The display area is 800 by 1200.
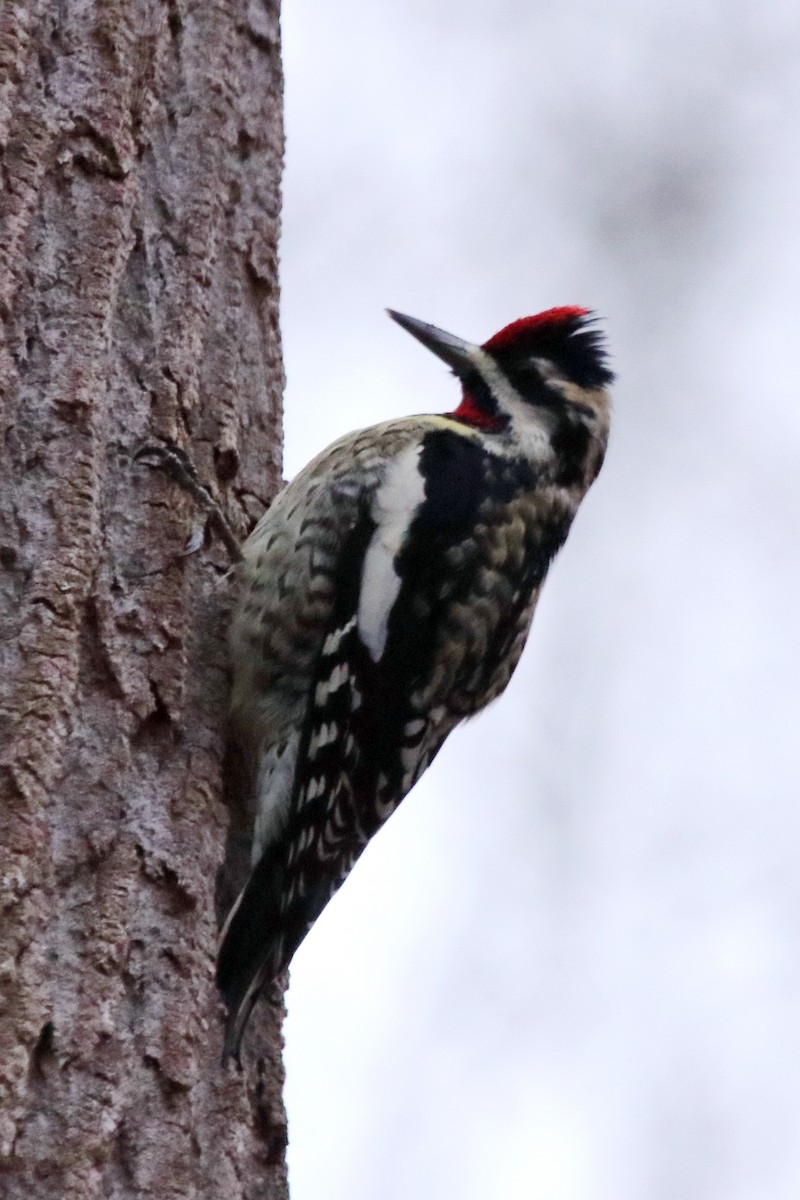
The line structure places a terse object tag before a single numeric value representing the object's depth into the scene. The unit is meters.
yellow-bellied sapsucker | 5.61
